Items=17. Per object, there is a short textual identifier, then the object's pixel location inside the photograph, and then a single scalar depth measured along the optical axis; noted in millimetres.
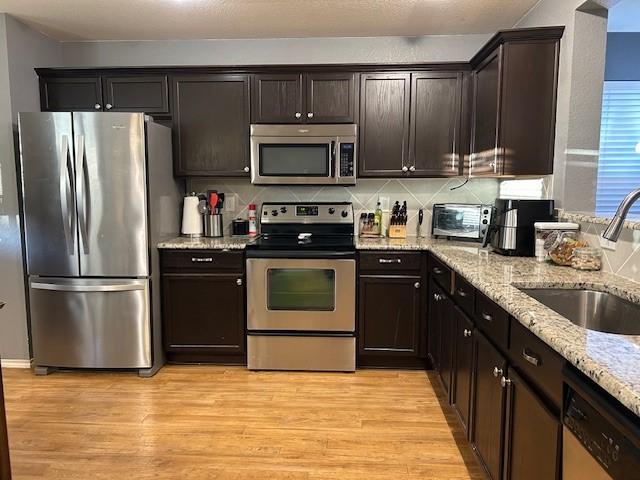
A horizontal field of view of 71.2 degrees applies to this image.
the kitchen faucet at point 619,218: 1412
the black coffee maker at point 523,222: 2508
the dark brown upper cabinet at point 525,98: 2525
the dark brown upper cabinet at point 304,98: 3350
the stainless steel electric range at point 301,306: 3105
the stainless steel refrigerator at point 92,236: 2916
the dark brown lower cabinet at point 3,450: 1580
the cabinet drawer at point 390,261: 3107
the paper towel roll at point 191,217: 3473
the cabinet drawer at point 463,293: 2105
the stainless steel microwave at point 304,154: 3330
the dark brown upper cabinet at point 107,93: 3408
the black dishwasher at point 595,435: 906
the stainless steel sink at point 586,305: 1732
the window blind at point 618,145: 3695
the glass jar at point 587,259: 2117
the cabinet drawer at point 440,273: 2564
